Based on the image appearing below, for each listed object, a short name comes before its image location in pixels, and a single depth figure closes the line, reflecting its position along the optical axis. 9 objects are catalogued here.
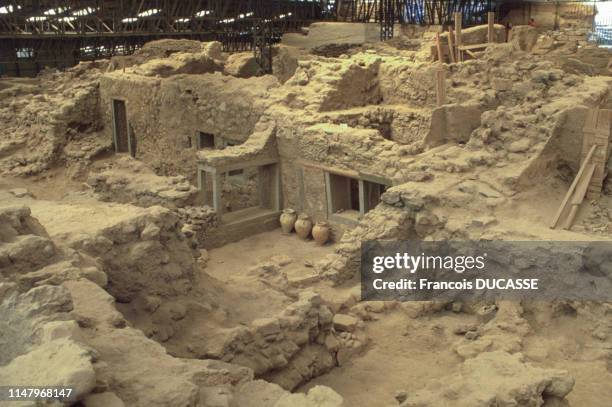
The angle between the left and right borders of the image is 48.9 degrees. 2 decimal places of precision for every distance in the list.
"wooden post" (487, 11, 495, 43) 16.36
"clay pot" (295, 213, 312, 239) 12.45
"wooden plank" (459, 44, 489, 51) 14.97
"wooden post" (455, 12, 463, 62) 14.81
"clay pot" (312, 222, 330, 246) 12.04
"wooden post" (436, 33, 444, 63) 14.48
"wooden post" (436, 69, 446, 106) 11.89
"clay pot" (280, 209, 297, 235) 12.74
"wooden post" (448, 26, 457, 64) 14.92
